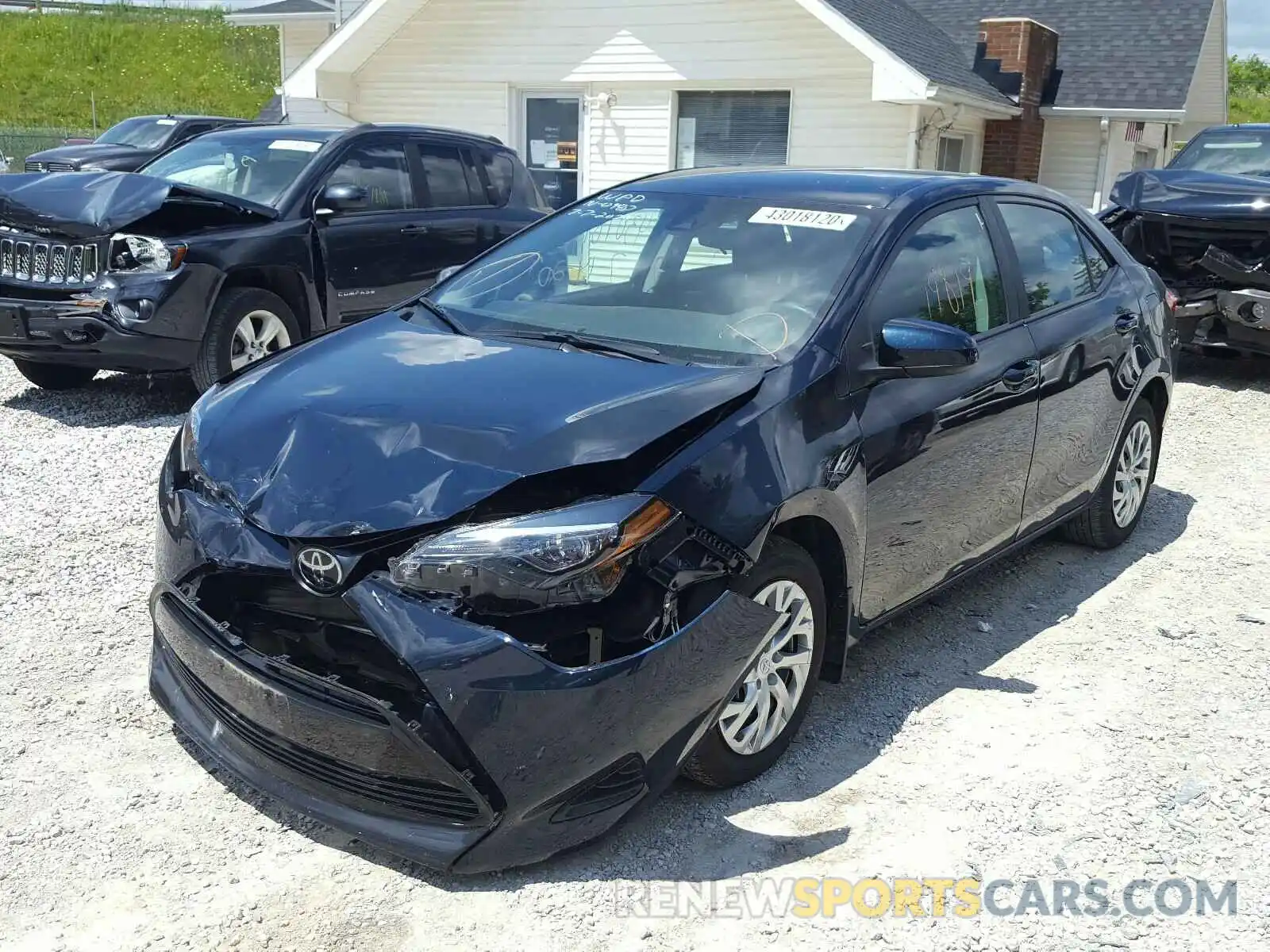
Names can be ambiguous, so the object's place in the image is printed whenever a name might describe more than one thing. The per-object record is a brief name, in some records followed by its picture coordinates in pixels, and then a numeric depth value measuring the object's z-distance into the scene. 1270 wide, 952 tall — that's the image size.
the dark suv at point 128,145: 14.20
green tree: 37.78
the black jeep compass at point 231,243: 6.61
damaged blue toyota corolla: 2.67
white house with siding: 13.32
